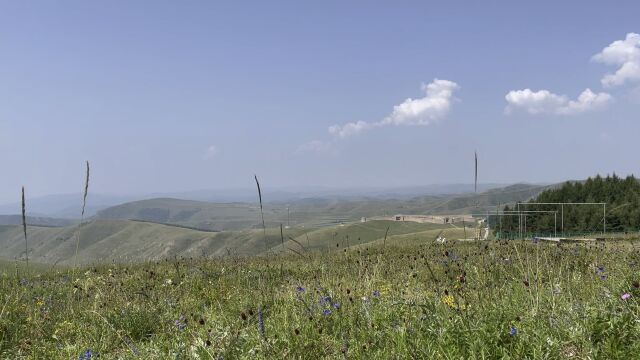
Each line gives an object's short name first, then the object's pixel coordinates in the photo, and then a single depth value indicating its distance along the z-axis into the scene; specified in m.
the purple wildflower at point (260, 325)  4.01
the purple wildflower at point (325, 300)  5.17
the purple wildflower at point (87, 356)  4.08
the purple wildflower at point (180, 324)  5.00
